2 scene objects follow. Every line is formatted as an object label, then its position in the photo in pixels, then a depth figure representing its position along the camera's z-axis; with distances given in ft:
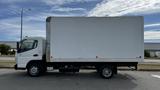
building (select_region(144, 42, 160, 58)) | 180.20
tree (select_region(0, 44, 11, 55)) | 116.74
